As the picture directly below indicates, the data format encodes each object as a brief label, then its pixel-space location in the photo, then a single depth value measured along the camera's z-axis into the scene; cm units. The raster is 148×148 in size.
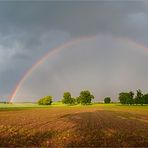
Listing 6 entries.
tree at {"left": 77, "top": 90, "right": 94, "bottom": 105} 10748
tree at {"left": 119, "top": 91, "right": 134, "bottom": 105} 11094
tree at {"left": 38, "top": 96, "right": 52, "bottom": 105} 10395
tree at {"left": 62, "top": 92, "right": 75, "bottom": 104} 10833
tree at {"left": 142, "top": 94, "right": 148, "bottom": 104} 10556
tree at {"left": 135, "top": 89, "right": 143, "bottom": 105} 10713
